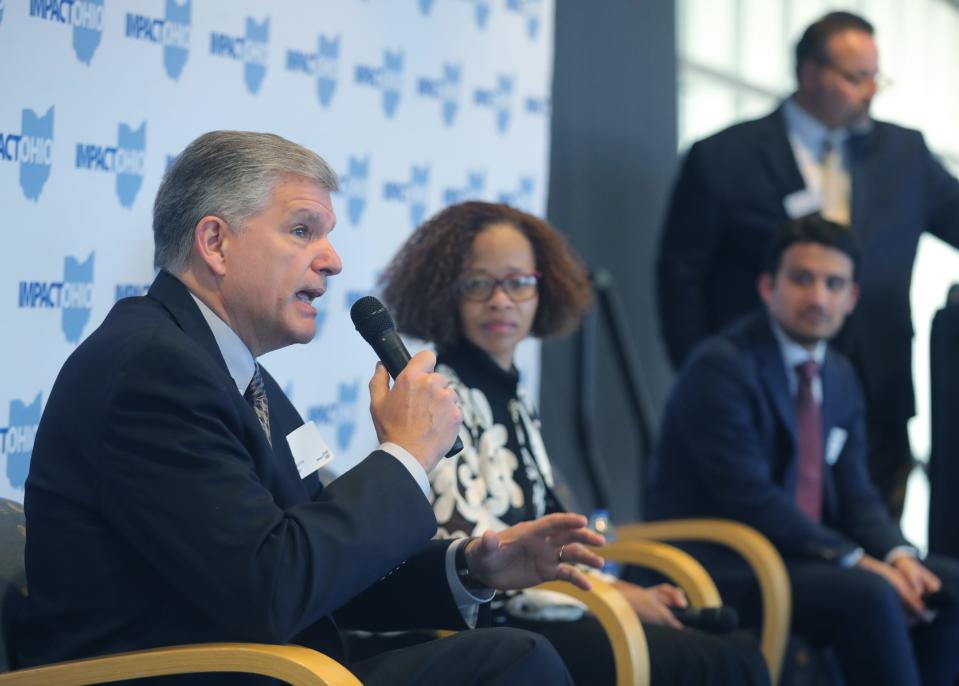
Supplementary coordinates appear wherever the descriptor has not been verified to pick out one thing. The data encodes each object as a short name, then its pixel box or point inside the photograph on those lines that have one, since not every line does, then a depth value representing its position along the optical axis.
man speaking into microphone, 3.25
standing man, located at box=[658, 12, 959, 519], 8.11
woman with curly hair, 4.94
